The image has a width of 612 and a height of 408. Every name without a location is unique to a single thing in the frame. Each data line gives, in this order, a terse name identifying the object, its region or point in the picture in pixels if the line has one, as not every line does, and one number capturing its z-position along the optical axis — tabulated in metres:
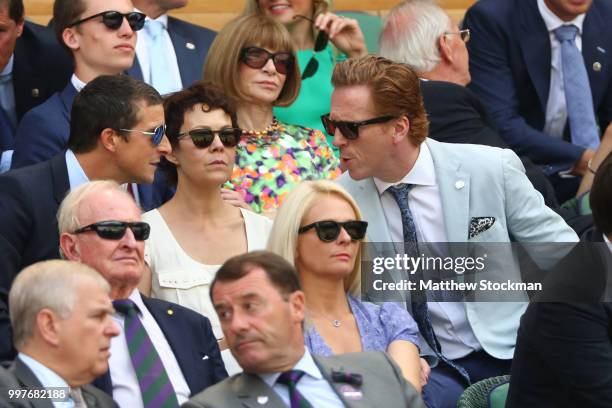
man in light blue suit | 11.86
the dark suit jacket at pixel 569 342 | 9.54
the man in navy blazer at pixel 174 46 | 14.06
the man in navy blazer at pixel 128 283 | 9.77
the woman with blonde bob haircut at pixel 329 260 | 10.59
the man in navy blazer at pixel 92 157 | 10.61
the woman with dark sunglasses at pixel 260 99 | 12.85
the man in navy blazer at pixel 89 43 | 12.69
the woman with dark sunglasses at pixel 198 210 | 11.07
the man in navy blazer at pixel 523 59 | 15.79
